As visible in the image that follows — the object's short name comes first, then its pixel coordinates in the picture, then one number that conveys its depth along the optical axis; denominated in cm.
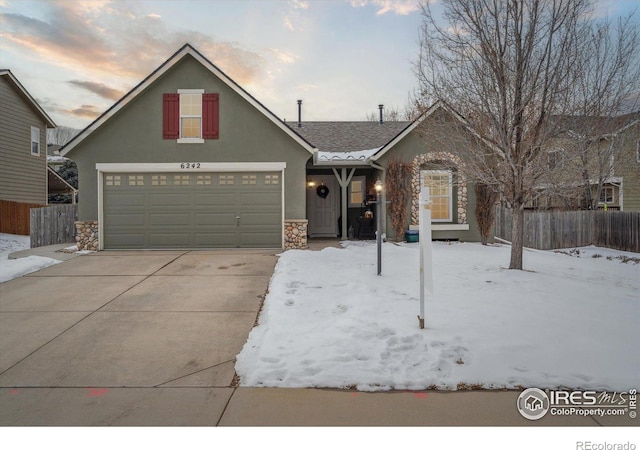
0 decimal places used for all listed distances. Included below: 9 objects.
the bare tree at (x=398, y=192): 1257
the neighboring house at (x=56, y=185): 2200
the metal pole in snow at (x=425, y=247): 439
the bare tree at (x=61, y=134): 4911
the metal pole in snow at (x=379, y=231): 714
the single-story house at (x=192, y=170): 1135
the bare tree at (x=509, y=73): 697
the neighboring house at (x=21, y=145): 1748
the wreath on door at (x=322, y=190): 1512
